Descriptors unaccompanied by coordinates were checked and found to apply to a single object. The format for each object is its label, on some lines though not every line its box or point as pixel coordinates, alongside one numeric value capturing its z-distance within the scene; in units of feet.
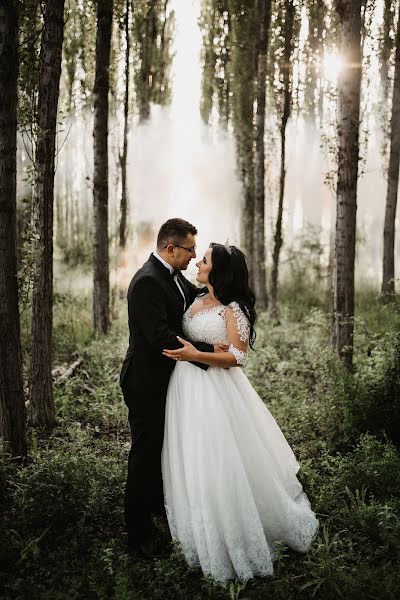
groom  13.46
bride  12.64
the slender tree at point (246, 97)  63.98
